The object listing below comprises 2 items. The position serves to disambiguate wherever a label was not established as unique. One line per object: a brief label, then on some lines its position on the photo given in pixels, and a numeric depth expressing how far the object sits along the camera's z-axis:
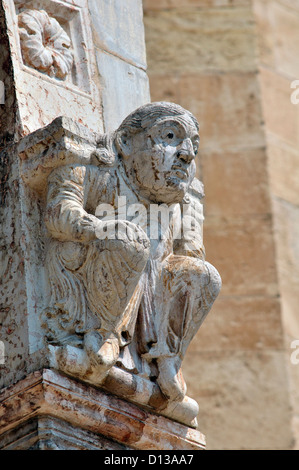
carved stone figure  6.89
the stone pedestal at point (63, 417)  6.63
